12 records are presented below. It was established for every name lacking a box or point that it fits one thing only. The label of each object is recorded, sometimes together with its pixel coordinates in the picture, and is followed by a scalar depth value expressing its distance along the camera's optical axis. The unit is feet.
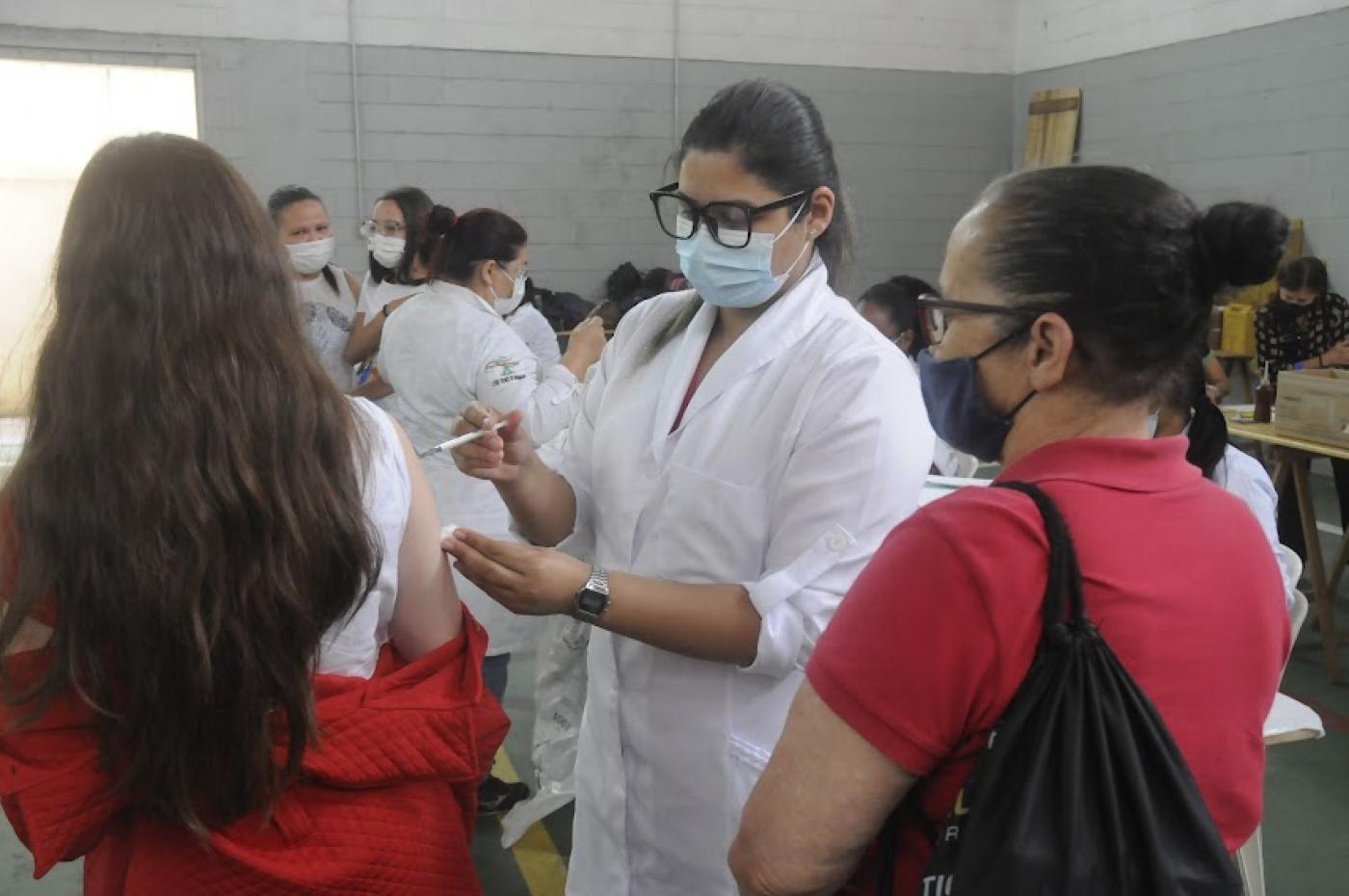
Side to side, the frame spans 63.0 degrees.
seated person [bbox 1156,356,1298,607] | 6.82
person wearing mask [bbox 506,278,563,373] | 12.23
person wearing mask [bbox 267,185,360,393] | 11.53
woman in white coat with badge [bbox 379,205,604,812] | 8.26
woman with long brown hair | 3.24
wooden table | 12.22
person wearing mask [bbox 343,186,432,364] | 11.13
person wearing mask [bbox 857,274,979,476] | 11.60
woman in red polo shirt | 2.66
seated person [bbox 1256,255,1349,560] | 17.47
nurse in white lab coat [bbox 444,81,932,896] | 4.40
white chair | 6.14
